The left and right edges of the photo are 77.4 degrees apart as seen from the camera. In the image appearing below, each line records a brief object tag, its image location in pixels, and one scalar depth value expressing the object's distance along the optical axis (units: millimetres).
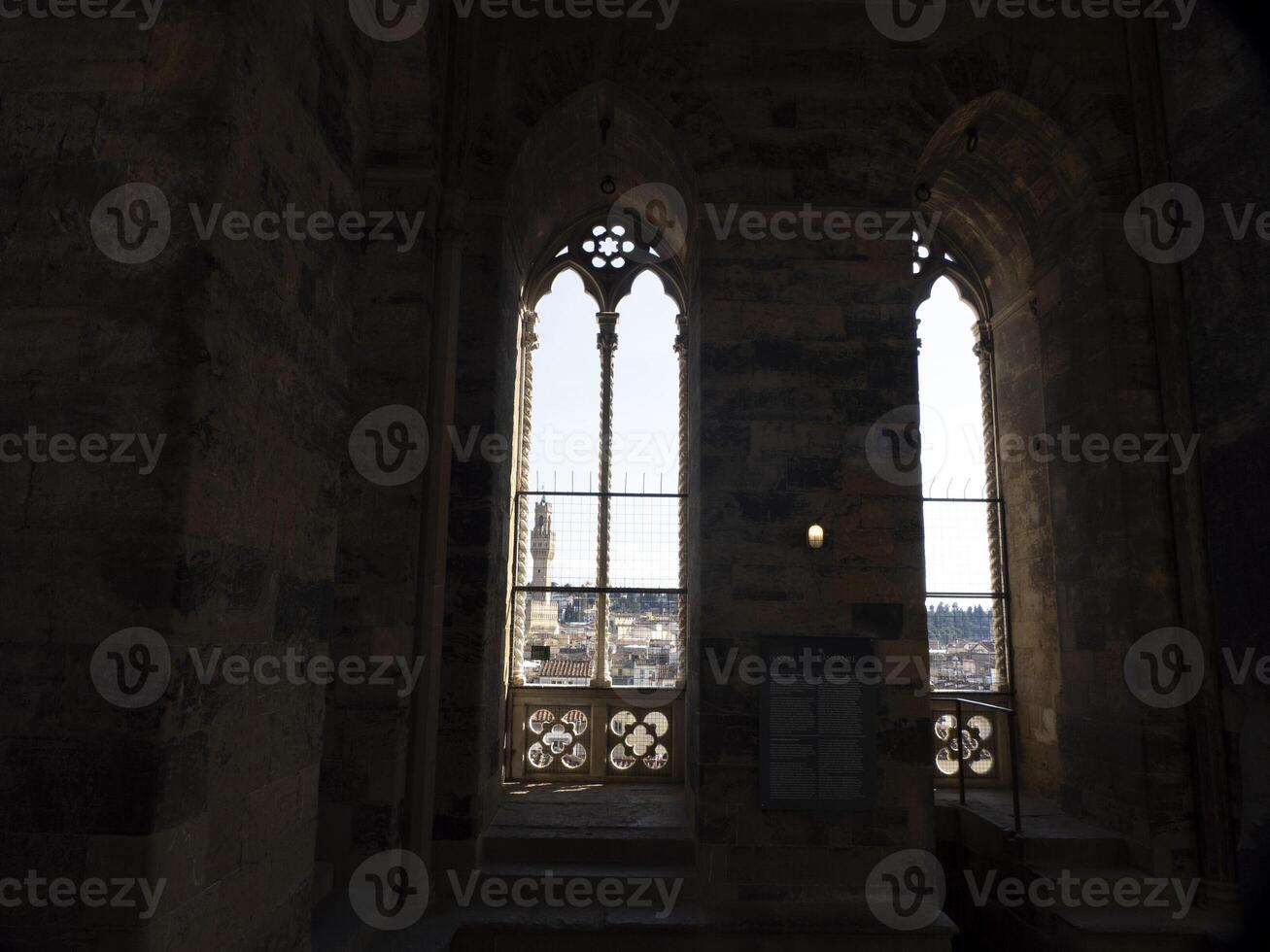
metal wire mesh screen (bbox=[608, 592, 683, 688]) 6473
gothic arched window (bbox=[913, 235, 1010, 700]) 6605
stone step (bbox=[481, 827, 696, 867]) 4645
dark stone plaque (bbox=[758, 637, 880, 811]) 4449
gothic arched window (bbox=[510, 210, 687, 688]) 6500
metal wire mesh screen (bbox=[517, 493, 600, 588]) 6711
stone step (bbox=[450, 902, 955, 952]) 4184
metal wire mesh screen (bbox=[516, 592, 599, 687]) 6504
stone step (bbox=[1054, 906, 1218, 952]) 4109
